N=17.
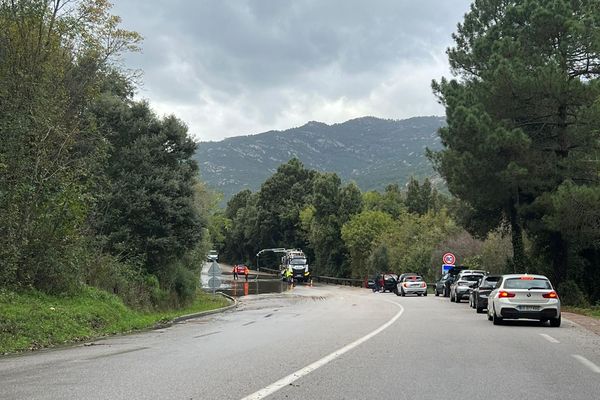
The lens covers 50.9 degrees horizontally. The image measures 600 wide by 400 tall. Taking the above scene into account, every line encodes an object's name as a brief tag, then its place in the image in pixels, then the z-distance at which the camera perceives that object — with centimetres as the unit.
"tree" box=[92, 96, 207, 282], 2725
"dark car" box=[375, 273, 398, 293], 5716
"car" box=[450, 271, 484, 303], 3492
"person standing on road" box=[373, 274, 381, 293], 5877
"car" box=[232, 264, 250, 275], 8801
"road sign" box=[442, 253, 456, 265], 4541
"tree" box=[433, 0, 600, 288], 2878
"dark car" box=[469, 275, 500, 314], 2578
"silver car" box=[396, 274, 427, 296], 4684
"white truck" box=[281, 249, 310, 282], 7612
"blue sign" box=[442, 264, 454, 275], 4578
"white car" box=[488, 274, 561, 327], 1788
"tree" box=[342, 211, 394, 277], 7306
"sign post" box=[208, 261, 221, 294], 3375
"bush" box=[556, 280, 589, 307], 3022
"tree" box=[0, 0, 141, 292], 1795
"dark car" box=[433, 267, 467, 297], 4318
